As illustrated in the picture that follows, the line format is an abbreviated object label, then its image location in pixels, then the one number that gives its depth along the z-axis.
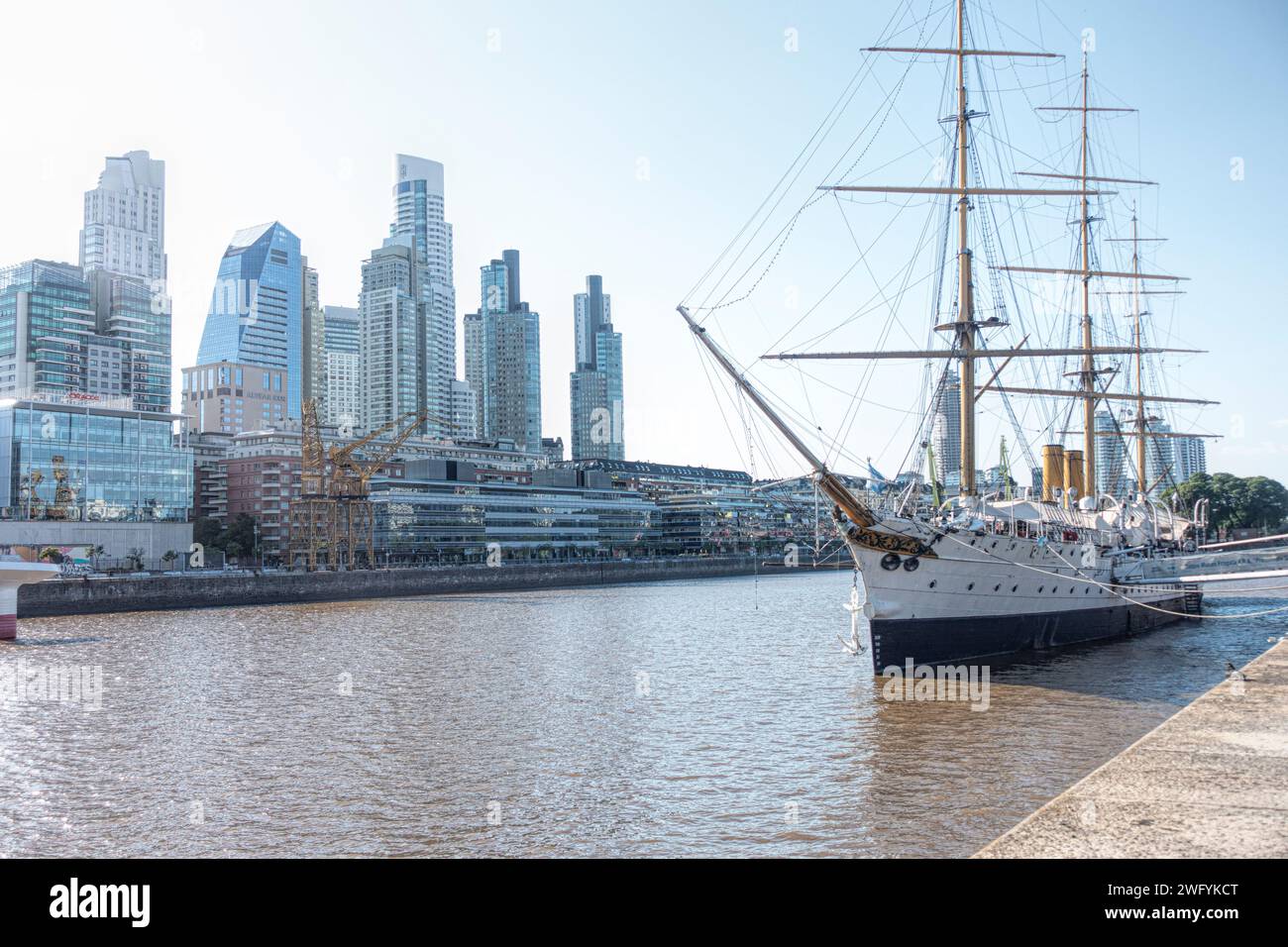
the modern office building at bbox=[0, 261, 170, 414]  193.24
